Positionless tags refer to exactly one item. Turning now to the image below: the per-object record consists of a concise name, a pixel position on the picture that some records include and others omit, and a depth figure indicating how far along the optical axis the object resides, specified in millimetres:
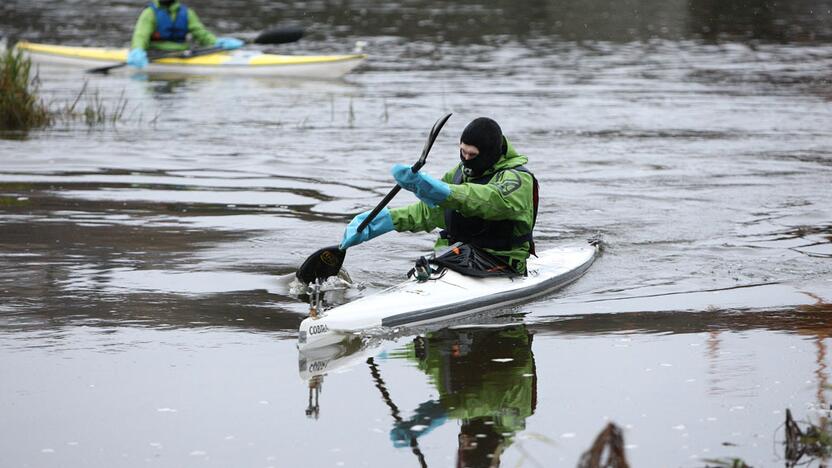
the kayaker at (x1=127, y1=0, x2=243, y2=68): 43437
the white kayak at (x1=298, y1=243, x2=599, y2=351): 14477
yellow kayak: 43500
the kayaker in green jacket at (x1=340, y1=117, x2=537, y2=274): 15320
